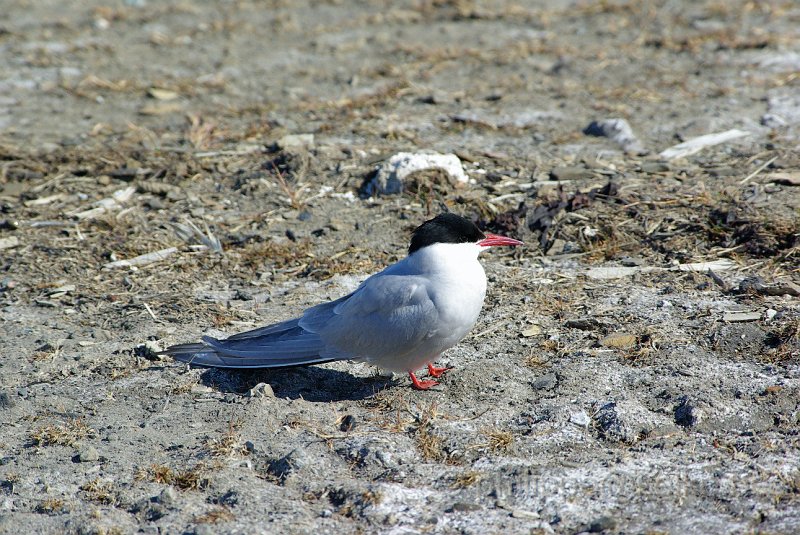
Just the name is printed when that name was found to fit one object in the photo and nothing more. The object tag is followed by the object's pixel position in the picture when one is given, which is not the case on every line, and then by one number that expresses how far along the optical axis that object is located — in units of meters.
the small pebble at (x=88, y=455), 6.96
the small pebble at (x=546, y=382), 7.72
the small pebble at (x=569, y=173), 11.47
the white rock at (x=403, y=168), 11.29
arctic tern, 7.62
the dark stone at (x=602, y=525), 6.02
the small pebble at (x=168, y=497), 6.38
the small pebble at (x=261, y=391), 7.67
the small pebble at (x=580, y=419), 7.20
